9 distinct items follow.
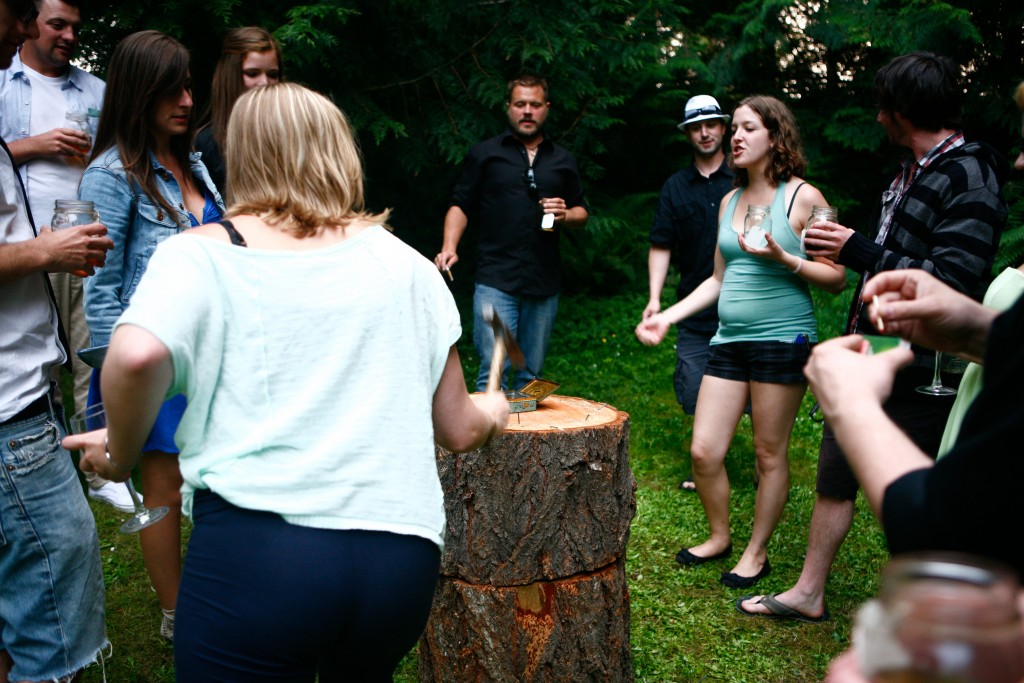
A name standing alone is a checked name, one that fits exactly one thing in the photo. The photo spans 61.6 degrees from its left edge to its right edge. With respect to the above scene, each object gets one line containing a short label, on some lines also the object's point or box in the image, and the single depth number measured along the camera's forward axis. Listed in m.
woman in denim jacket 3.14
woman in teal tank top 3.99
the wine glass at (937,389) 3.01
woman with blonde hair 1.67
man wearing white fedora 5.28
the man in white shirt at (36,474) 2.44
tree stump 3.14
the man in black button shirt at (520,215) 5.82
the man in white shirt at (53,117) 3.89
